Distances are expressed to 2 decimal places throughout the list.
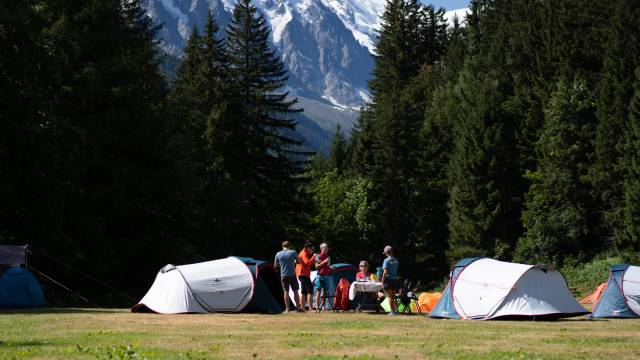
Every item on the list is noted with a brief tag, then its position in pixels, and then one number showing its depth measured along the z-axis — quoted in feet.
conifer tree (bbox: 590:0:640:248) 160.97
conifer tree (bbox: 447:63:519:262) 182.09
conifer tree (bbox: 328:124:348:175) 275.61
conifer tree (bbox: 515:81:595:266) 169.07
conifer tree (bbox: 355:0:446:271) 209.56
